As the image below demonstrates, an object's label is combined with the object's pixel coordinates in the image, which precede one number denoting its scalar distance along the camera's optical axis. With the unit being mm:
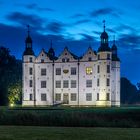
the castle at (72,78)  75938
